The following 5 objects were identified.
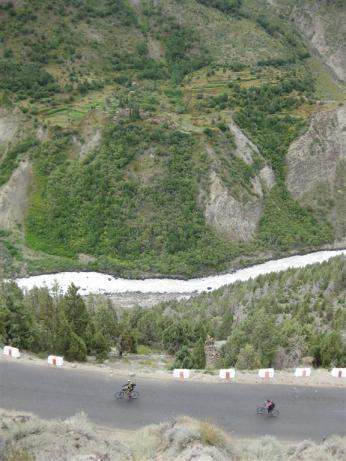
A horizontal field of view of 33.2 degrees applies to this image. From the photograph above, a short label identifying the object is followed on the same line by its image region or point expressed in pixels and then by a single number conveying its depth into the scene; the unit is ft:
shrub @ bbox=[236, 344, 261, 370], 119.96
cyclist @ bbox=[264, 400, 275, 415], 93.02
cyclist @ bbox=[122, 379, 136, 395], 94.99
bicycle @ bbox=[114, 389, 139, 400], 95.55
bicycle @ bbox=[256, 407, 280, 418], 93.91
